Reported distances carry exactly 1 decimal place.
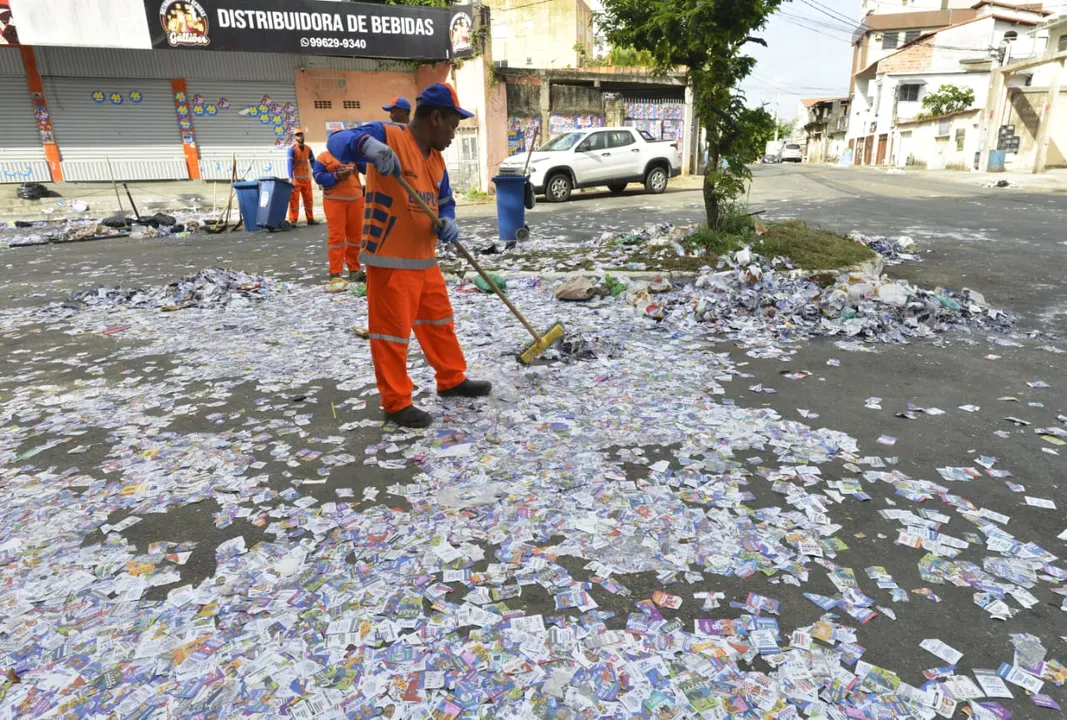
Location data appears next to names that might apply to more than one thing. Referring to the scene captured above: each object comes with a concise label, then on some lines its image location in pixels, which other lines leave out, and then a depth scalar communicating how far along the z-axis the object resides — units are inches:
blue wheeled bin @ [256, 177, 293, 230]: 491.8
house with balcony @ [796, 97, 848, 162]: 2333.9
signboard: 655.8
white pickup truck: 645.9
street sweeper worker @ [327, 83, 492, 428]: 136.9
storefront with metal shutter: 667.4
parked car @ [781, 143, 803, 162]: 2278.5
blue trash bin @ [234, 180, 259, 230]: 501.0
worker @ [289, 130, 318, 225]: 439.8
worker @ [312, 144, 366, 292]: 281.1
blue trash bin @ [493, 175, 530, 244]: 375.9
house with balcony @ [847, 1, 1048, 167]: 1631.4
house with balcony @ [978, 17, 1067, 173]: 1057.5
